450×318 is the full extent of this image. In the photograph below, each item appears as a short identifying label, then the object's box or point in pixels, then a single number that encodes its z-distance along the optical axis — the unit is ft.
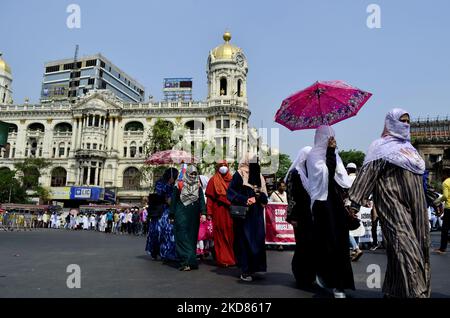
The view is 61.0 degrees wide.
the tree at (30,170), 162.27
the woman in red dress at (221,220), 21.99
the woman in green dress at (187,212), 21.17
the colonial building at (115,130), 169.37
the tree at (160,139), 107.55
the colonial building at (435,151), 161.99
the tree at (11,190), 154.40
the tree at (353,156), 186.17
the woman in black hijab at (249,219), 17.47
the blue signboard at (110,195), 163.43
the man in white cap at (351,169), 30.30
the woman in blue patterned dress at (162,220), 24.53
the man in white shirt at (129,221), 80.74
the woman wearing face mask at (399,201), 11.65
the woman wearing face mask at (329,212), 13.94
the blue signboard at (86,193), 161.58
